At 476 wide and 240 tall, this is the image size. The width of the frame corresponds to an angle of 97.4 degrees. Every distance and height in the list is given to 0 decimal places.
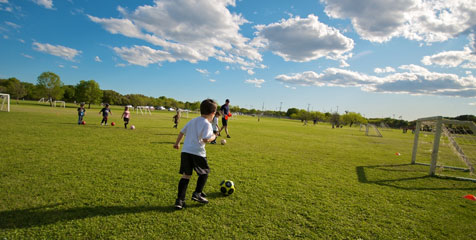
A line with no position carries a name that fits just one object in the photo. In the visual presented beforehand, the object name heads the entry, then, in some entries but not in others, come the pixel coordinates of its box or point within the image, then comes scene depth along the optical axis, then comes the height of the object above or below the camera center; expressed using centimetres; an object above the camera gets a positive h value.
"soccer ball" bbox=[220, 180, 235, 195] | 434 -155
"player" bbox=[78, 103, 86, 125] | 1544 -97
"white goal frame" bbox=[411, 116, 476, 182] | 700 -17
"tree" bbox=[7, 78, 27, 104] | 7812 +120
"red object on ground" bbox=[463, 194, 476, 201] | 516 -153
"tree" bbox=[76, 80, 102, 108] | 6551 +271
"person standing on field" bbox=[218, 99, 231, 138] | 1136 +10
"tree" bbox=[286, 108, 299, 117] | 18000 +672
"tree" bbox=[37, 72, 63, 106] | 6056 +351
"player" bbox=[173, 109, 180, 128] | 1856 -80
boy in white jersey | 361 -69
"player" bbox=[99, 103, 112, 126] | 1604 -80
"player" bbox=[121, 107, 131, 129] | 1537 -91
